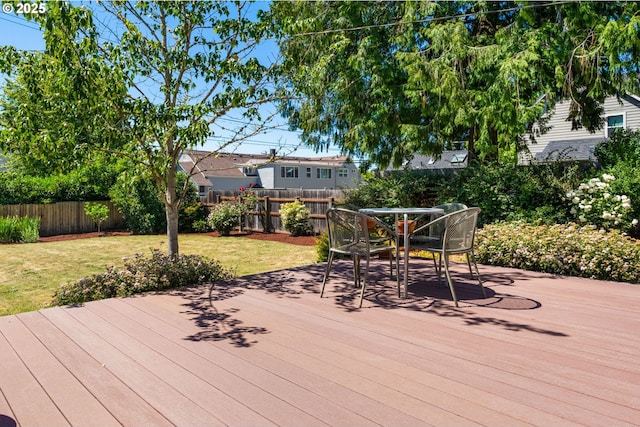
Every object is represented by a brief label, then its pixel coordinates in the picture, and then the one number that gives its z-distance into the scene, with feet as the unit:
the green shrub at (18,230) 34.63
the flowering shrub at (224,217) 41.65
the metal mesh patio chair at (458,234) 12.16
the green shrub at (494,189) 22.86
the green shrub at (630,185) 20.06
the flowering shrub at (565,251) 15.55
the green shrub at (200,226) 44.80
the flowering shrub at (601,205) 19.92
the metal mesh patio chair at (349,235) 12.55
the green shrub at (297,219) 38.99
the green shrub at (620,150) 22.54
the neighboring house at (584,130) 46.01
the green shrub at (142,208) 41.75
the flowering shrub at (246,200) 43.60
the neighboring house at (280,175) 103.04
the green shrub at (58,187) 38.47
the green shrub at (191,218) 44.52
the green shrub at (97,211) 41.16
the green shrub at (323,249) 22.37
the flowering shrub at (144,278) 13.75
